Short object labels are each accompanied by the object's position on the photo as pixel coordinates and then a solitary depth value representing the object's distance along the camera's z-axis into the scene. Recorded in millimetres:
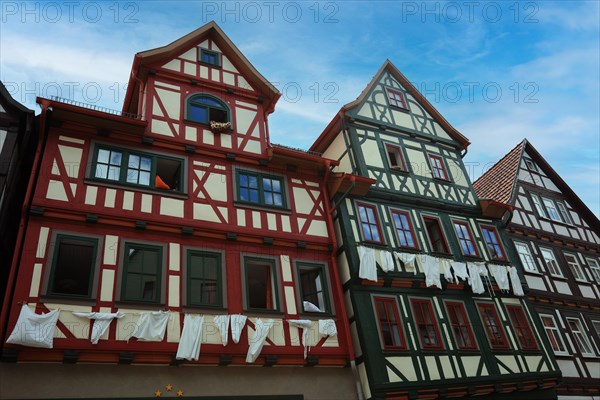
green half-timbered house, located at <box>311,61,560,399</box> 14211
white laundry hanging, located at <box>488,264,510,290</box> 17516
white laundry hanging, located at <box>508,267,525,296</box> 17716
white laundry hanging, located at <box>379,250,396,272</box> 15414
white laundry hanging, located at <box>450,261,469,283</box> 16688
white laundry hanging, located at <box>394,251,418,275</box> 16031
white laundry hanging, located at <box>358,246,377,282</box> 14750
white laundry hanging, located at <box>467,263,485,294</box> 16719
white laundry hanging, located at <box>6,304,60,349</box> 9758
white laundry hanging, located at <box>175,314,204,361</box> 11148
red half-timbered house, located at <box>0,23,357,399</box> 10602
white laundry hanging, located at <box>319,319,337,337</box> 13312
